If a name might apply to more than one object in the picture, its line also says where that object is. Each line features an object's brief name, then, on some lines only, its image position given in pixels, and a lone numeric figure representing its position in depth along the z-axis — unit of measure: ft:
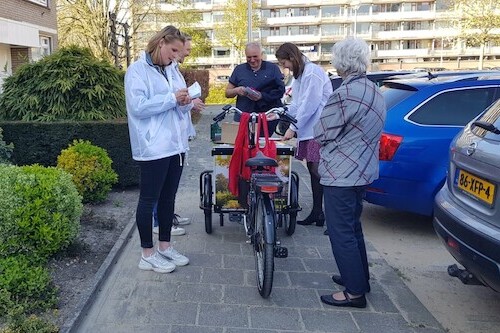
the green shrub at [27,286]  10.69
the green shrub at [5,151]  18.98
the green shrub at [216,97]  94.73
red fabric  14.49
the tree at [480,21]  99.45
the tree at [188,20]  105.40
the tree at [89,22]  63.16
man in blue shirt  18.38
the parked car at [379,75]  36.06
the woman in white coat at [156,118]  11.96
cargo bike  11.55
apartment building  204.54
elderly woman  10.71
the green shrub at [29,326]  9.27
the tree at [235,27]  130.93
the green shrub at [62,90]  21.79
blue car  15.99
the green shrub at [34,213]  11.85
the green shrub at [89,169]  18.60
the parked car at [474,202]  9.12
